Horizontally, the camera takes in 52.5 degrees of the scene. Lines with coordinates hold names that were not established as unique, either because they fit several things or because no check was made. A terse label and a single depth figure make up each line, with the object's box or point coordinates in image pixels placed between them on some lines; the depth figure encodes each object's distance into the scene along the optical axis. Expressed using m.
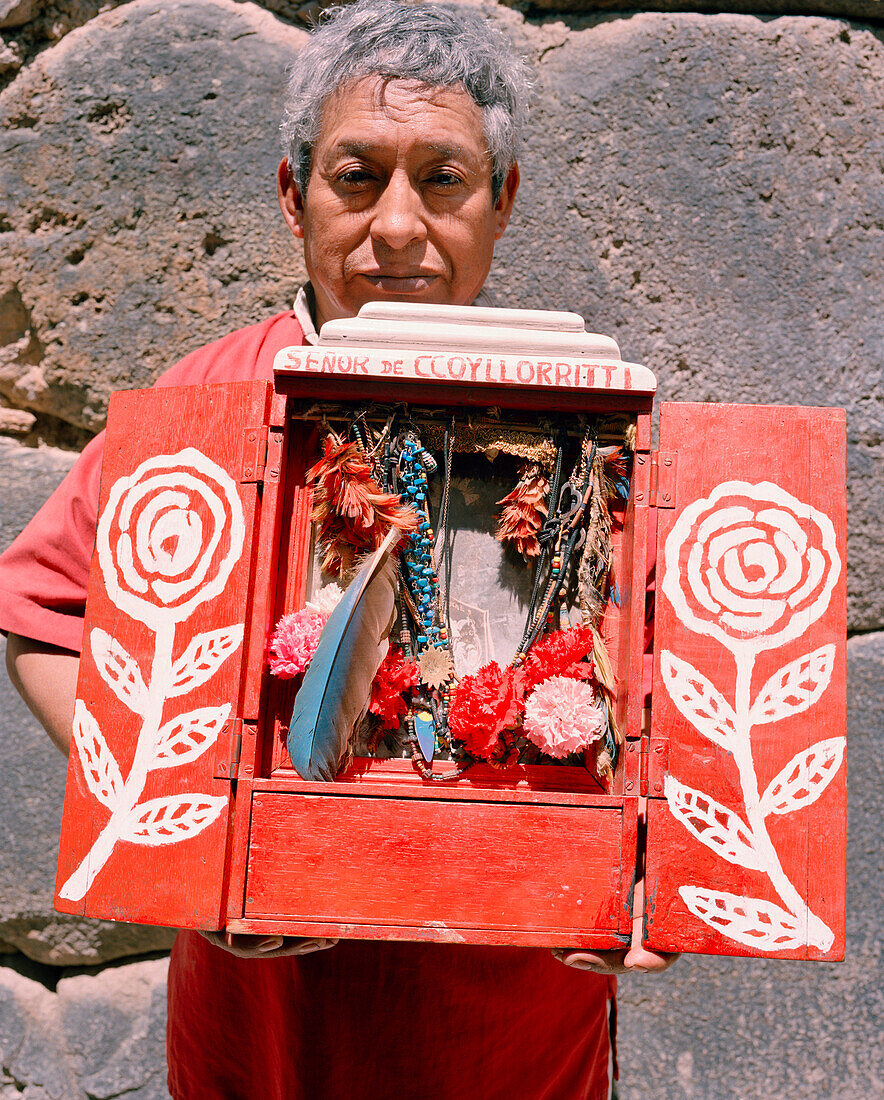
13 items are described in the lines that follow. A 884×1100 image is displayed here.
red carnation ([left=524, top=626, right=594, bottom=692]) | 1.10
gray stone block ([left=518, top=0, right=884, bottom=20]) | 1.94
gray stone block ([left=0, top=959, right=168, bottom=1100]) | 2.05
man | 1.30
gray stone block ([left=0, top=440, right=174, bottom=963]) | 1.99
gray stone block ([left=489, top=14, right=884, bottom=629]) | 1.89
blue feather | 1.04
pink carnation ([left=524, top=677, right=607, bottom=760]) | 1.06
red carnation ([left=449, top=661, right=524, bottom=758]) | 1.10
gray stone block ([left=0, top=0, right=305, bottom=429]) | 1.92
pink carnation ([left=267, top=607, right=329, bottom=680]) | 1.08
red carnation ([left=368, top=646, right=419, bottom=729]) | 1.12
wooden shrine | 1.03
